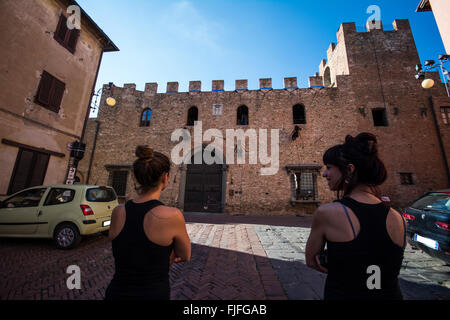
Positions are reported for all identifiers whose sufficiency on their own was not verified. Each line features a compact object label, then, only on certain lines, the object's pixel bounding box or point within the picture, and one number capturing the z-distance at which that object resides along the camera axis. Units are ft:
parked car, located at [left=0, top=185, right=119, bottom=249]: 13.94
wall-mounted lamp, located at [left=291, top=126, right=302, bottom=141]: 37.96
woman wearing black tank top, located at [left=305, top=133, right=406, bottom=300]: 3.48
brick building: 35.35
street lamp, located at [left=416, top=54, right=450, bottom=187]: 22.65
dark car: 9.64
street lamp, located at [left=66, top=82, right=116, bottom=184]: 24.86
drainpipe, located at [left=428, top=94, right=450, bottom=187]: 33.83
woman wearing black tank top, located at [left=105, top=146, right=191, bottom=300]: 3.85
